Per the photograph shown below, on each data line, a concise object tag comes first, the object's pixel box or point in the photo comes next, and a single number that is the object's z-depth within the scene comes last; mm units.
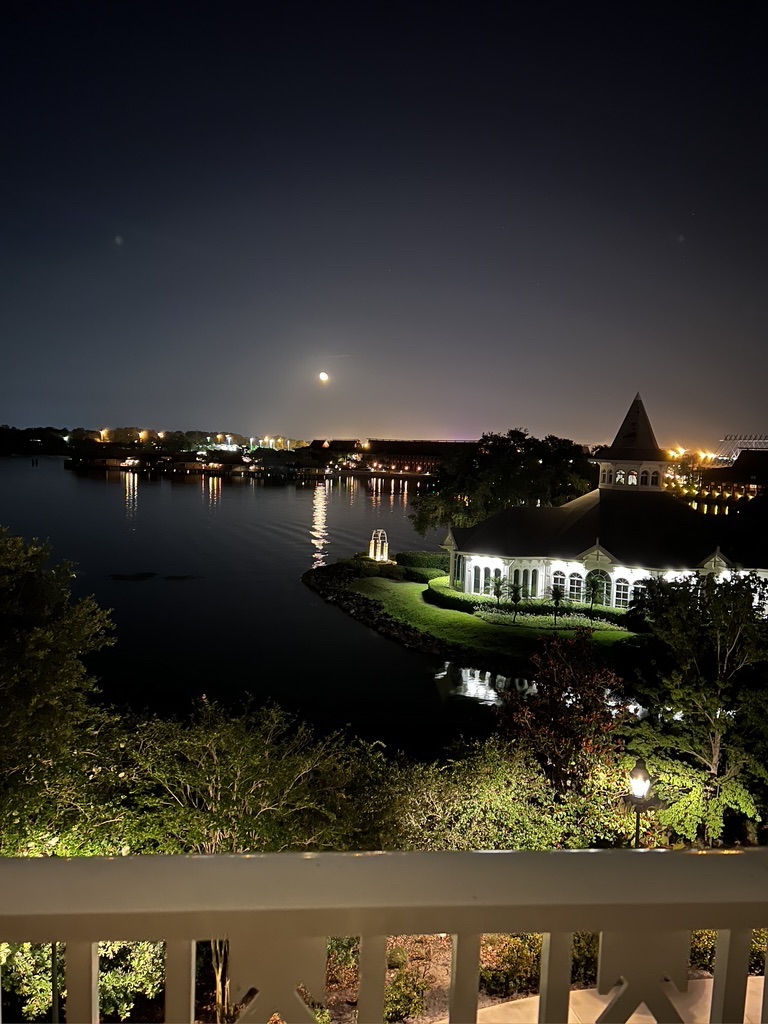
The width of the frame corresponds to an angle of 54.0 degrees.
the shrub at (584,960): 6059
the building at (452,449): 43409
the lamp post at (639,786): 9188
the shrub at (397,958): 7241
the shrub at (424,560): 42688
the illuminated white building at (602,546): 31641
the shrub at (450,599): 31859
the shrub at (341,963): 6777
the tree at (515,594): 31094
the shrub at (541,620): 29188
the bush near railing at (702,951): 7156
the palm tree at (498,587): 31547
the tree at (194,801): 8141
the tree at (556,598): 29703
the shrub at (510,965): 7301
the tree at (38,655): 9281
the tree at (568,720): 12148
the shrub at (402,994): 6724
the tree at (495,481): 41406
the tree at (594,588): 31453
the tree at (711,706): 11891
